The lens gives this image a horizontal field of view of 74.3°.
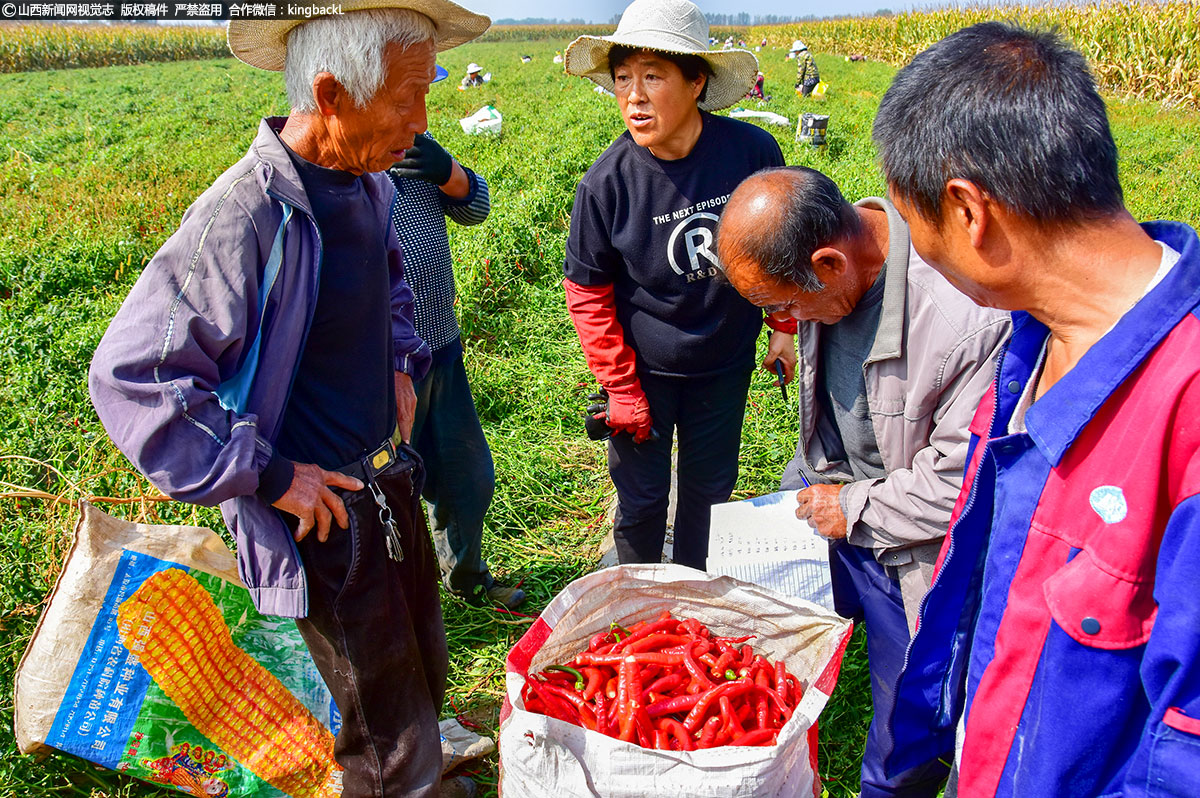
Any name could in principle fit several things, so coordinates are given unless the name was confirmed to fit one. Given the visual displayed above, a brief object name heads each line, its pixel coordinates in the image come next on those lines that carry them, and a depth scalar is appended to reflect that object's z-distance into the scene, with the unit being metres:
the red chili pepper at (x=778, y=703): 2.12
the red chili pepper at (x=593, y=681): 2.21
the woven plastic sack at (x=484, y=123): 13.30
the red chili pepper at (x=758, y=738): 1.98
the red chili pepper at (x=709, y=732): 2.03
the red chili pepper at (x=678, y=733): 2.03
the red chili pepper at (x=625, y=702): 2.07
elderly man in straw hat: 1.60
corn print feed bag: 2.19
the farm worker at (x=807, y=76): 18.95
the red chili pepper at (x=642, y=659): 2.25
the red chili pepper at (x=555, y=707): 2.11
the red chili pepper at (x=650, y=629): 2.31
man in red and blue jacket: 1.00
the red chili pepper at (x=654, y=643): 2.28
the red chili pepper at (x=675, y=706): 2.15
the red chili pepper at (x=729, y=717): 2.04
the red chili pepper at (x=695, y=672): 2.18
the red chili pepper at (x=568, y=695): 2.17
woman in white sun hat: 2.69
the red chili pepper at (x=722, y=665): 2.22
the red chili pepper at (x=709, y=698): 2.10
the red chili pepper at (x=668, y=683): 2.20
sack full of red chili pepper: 1.73
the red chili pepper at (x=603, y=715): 2.09
